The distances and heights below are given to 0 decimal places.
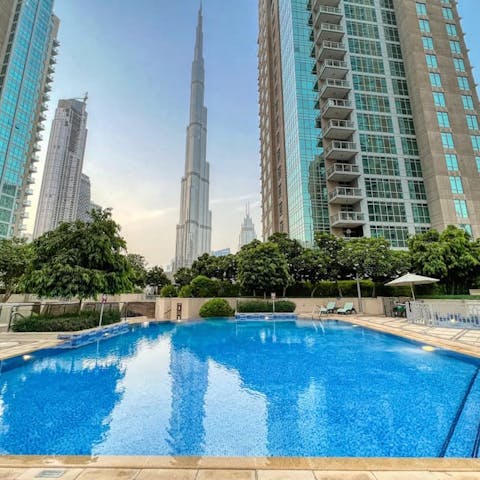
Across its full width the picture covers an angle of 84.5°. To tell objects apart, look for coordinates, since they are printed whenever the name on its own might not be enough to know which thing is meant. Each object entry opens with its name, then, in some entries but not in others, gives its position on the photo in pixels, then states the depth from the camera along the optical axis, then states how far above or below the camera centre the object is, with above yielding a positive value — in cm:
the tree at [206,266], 2778 +340
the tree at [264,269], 2106 +228
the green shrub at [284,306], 2086 -67
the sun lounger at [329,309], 2134 -93
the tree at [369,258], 2086 +304
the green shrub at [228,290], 2420 +70
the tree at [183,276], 3255 +268
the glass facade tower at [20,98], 4938 +4001
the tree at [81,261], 1159 +173
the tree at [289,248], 2353 +434
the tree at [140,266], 3803 +484
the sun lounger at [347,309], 2066 -92
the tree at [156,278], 4041 +306
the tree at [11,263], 2466 +333
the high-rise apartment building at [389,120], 3039 +2152
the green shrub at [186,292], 2309 +51
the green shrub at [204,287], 2322 +94
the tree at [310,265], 2214 +264
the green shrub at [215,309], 2103 -88
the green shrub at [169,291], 2694 +70
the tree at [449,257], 1977 +289
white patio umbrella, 1477 +95
